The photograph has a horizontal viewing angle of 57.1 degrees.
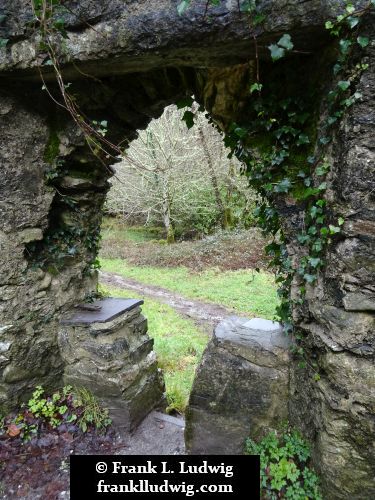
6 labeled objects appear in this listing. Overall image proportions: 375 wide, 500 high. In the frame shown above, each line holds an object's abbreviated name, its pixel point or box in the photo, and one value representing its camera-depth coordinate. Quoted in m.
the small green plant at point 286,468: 2.39
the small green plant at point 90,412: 3.37
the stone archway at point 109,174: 1.93
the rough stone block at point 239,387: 2.64
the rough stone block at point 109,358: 3.36
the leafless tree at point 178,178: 11.48
